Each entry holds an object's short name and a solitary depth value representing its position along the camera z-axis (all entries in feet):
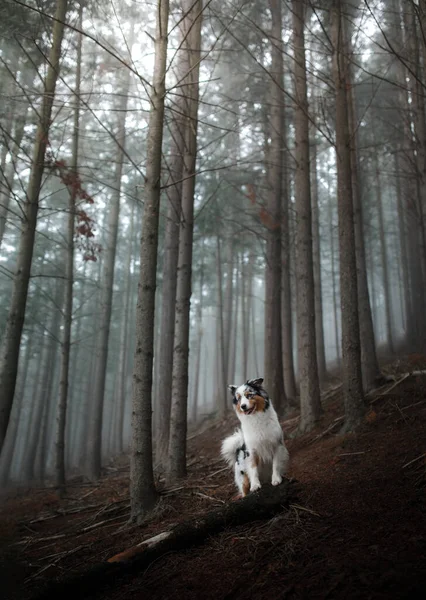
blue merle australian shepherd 16.19
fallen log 10.45
